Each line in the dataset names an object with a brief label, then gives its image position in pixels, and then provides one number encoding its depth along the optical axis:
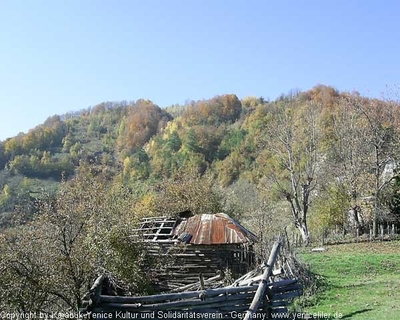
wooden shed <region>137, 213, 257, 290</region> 17.77
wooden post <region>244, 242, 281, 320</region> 7.45
